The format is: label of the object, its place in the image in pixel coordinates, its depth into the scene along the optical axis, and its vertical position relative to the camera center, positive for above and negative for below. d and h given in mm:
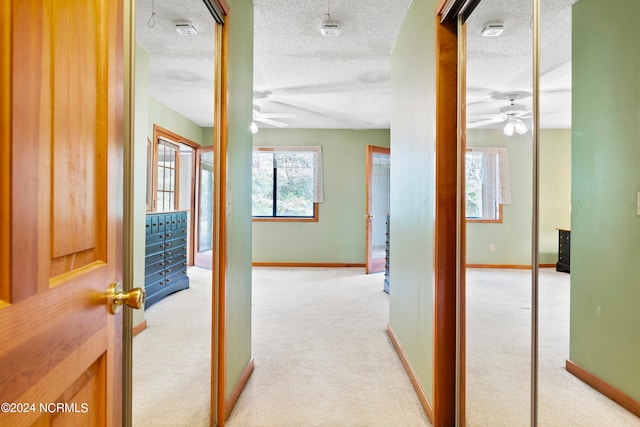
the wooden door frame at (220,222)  1759 -72
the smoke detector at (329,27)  2539 +1287
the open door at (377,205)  5641 +58
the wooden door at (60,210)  484 -6
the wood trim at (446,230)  1736 -101
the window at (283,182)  6391 +464
